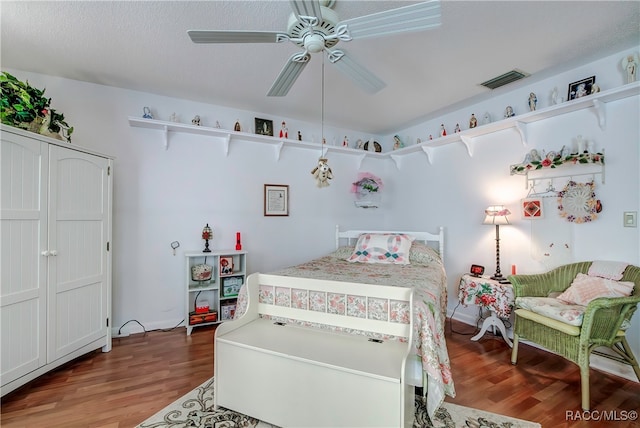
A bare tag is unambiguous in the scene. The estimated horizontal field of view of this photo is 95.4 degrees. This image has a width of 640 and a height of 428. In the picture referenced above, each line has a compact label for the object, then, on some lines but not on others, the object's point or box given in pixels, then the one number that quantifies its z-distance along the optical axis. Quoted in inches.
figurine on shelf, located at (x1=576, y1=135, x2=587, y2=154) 102.2
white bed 68.3
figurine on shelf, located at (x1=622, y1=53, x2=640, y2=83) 90.4
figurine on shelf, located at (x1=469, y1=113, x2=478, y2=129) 134.3
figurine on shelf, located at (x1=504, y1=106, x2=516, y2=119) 122.6
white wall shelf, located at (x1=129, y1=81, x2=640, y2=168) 96.4
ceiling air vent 108.4
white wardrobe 78.2
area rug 70.3
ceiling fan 51.7
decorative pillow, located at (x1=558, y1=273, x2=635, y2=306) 85.2
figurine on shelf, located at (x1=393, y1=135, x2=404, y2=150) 175.9
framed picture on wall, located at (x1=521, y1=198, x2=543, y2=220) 114.4
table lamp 119.8
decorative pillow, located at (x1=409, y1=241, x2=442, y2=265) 126.5
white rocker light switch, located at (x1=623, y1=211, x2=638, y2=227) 91.5
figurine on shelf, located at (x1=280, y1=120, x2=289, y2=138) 153.5
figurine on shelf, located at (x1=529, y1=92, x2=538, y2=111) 114.7
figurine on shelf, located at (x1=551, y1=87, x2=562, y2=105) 108.6
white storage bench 59.7
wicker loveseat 77.8
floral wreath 174.7
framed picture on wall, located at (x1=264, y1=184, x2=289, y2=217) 154.4
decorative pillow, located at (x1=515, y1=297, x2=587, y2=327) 81.4
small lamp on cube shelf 135.1
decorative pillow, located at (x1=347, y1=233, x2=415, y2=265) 127.6
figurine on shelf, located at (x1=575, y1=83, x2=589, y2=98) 100.8
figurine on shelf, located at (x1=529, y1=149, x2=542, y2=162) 114.8
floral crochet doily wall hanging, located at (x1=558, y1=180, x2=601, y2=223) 100.1
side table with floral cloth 109.2
